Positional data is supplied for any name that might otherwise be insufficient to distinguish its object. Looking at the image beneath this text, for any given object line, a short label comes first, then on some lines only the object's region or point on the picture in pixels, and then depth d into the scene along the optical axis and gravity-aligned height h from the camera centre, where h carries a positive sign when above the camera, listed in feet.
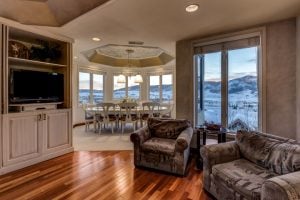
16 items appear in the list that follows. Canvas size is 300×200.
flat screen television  10.50 +0.78
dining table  19.04 -1.09
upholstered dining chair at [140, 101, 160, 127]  19.89 -1.20
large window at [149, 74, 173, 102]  27.32 +1.81
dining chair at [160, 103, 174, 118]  21.26 -1.31
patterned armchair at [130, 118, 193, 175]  9.46 -2.42
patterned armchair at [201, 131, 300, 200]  4.72 -2.27
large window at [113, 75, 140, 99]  28.76 +1.45
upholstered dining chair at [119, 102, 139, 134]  19.19 -1.42
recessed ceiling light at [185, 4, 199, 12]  8.27 +4.15
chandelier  20.62 +2.26
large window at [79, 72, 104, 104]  24.99 +1.63
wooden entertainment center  9.83 -0.61
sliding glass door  11.29 +0.95
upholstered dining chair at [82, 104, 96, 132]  20.54 -1.96
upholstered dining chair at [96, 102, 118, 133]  18.74 -1.50
